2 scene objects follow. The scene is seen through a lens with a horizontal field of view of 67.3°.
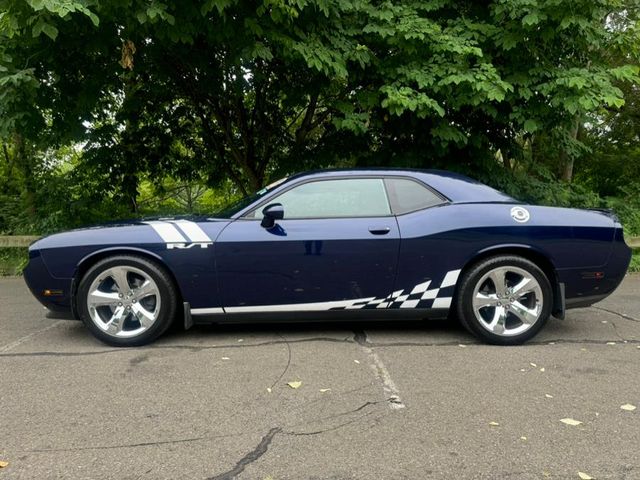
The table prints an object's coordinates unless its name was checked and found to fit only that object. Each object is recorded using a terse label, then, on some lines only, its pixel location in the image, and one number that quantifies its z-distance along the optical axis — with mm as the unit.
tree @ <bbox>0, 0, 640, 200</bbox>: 5539
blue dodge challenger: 3881
